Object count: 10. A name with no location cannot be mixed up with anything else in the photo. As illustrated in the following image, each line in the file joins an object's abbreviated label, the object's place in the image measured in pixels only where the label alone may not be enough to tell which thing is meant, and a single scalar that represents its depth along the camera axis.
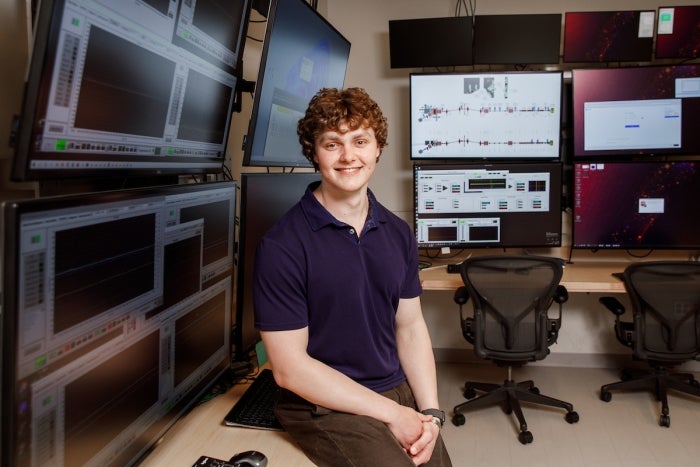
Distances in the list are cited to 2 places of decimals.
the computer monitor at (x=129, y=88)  0.84
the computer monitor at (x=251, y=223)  1.46
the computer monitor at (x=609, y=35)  3.17
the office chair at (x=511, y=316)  2.71
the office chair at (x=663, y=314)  2.73
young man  1.19
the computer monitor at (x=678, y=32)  3.13
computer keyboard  1.28
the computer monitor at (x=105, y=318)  0.74
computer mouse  1.08
